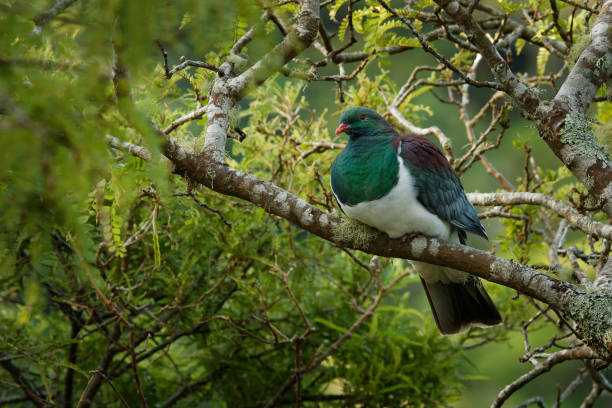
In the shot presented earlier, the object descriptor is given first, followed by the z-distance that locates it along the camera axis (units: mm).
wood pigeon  10611
